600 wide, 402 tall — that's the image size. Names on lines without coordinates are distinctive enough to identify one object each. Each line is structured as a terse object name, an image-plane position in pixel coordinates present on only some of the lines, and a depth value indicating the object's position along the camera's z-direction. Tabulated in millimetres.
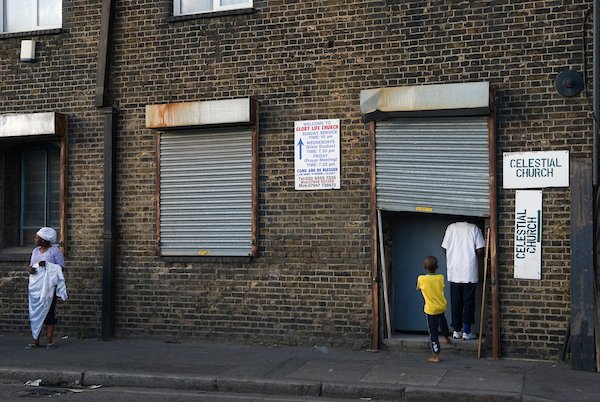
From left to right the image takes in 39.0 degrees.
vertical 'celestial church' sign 10359
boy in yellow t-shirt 10148
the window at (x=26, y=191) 13352
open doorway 11539
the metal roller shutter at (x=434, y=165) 10656
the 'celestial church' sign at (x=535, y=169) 10266
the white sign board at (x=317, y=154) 11406
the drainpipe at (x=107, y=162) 12406
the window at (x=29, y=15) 13211
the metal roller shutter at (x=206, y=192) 11930
